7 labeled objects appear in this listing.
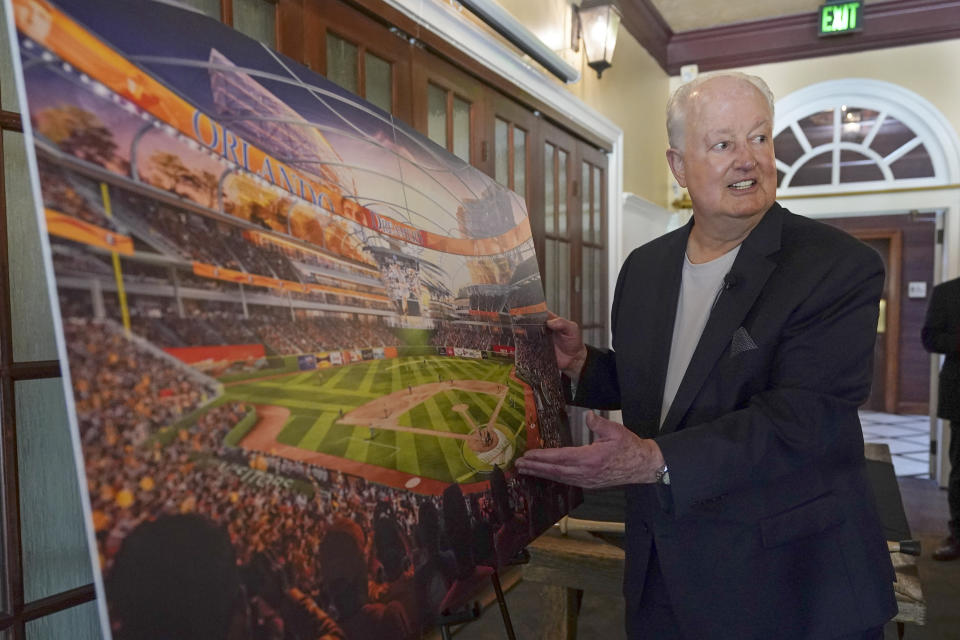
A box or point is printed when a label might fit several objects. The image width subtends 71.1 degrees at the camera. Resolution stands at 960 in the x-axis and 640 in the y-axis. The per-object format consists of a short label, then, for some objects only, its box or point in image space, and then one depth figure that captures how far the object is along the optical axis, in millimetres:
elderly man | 1065
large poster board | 559
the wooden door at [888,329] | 7738
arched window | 4473
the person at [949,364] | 3281
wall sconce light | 3369
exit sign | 4410
